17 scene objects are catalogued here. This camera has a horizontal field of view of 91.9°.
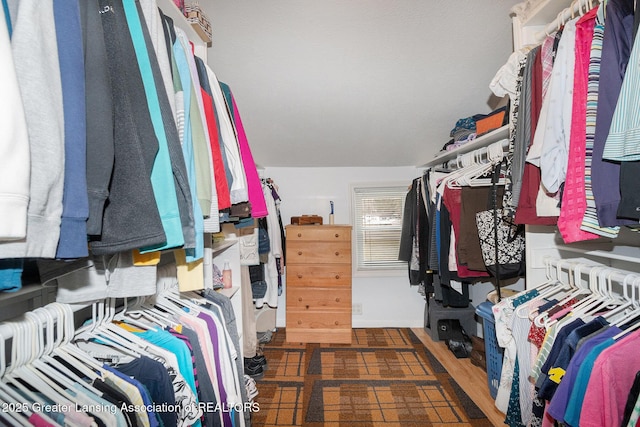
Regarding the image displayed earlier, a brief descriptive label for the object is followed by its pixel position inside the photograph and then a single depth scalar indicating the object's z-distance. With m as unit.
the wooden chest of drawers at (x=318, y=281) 2.91
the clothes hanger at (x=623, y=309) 1.01
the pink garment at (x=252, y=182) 1.15
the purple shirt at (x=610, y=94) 0.82
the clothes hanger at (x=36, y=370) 0.65
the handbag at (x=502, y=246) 1.73
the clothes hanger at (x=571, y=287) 1.18
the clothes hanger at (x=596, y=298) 1.10
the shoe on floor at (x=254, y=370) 2.35
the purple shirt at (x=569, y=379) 0.91
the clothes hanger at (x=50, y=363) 0.69
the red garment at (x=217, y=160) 0.91
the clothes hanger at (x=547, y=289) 1.30
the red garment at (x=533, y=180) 1.12
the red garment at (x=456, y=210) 2.04
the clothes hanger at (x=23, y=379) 0.63
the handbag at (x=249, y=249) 2.29
